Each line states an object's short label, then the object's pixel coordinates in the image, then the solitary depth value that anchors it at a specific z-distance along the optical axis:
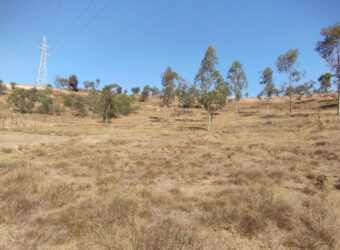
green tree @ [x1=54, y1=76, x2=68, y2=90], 118.21
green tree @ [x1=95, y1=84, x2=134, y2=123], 50.88
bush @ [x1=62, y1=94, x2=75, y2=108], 67.99
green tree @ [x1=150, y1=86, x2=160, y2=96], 105.52
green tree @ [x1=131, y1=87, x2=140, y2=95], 129.38
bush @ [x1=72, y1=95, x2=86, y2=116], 65.25
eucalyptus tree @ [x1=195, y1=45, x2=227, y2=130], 35.25
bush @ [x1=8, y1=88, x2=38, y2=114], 62.66
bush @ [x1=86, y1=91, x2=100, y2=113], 51.96
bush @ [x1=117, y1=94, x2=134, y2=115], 55.63
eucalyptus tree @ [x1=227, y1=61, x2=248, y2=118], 50.16
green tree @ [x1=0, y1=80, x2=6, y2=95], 91.04
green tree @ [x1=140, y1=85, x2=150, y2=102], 95.65
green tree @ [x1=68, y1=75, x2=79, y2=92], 121.25
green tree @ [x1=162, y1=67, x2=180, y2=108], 56.69
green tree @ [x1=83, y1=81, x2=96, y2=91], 121.06
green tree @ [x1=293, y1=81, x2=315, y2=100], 46.87
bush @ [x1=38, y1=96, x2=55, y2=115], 63.25
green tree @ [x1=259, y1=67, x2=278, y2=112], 55.38
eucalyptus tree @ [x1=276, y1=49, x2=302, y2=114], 39.74
